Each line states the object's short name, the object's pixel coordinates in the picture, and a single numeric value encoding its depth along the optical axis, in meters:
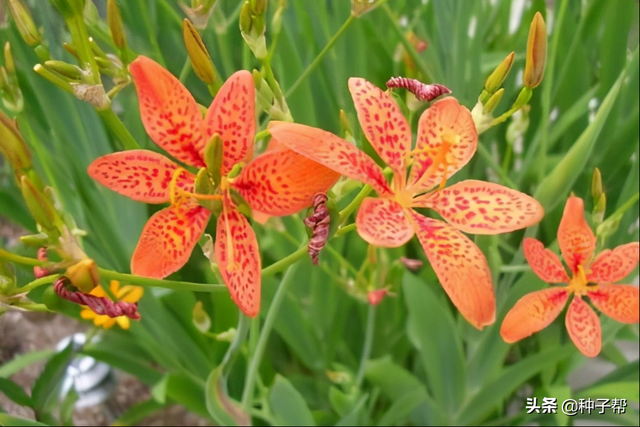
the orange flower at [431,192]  0.17
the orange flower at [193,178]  0.17
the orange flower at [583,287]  0.27
